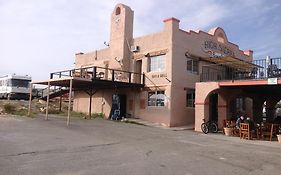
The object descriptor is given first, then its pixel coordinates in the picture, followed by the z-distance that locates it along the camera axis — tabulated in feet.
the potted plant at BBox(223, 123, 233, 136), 40.30
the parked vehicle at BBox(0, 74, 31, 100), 83.64
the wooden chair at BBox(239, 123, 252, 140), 36.50
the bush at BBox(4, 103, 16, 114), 54.66
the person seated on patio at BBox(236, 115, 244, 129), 39.10
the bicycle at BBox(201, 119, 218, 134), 42.38
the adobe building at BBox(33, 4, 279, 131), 46.50
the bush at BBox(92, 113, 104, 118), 58.32
